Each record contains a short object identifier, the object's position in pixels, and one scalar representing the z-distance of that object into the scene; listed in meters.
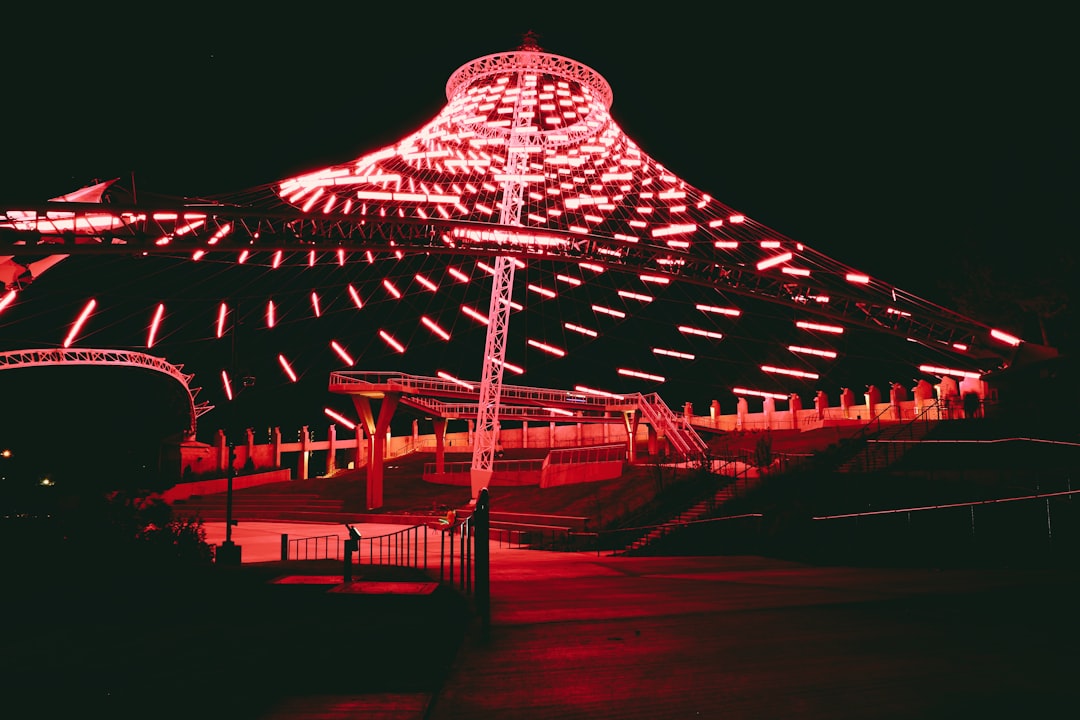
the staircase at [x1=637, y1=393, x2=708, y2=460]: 44.31
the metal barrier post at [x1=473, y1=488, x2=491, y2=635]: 6.09
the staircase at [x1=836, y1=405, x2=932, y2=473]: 23.50
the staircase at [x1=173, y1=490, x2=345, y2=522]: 37.75
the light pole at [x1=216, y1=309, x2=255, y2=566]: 15.95
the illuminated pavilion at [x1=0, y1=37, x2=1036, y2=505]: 22.75
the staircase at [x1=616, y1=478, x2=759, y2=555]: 22.83
